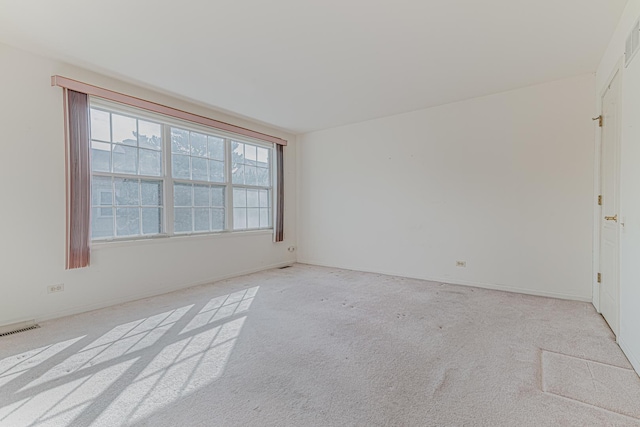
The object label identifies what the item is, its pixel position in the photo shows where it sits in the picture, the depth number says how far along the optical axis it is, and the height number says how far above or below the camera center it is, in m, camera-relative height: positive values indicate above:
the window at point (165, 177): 3.40 +0.44
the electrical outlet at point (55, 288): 2.94 -0.79
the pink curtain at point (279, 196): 5.51 +0.25
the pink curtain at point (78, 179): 3.01 +0.32
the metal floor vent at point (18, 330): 2.54 -1.08
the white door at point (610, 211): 2.46 -0.02
